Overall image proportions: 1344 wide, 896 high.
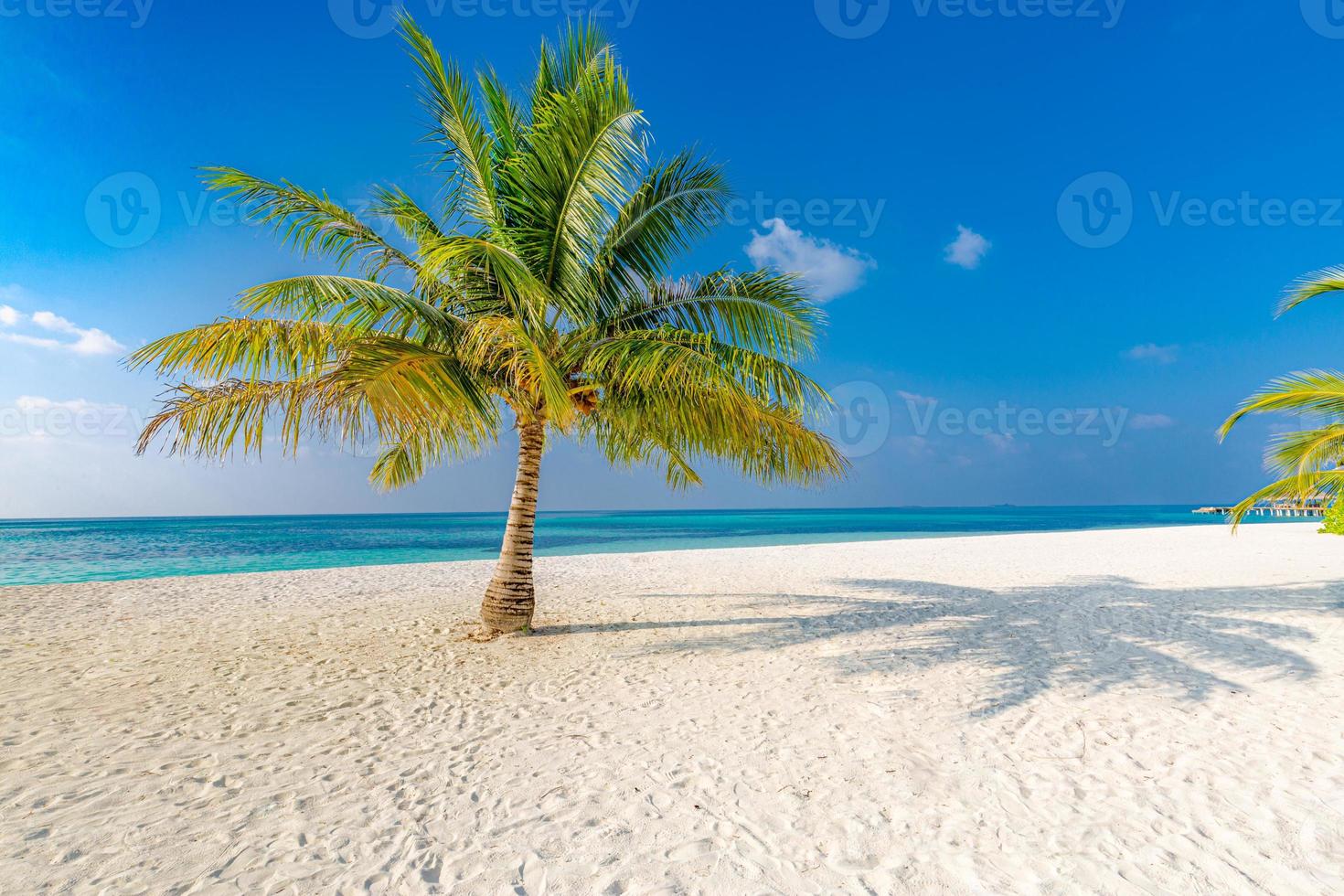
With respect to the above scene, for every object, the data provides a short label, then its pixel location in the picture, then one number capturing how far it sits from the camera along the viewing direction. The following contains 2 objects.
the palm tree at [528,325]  5.71
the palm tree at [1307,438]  7.83
